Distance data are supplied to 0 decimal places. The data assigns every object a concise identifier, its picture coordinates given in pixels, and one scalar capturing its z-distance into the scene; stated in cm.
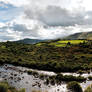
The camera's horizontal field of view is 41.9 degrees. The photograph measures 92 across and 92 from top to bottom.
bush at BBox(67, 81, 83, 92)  3221
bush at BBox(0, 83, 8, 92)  2528
